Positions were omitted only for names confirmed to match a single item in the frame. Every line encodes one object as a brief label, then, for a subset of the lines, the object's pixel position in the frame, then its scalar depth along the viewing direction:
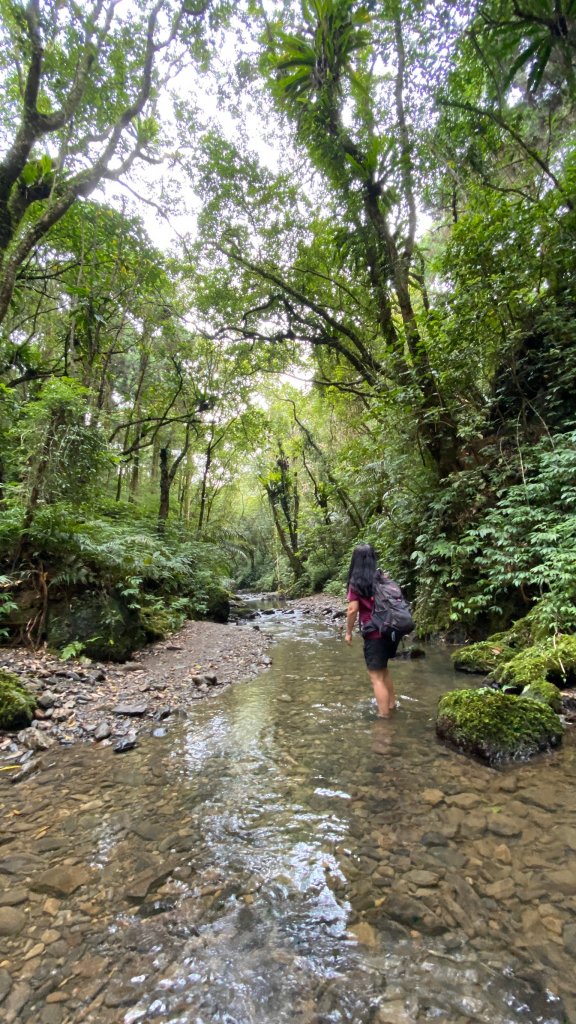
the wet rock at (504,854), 2.63
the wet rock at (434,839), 2.85
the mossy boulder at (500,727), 3.89
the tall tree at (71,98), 7.39
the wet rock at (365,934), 2.11
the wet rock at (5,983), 1.85
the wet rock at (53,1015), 1.73
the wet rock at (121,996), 1.81
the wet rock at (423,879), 2.48
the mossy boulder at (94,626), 6.98
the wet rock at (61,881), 2.49
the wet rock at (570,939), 1.97
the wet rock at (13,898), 2.38
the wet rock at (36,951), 2.05
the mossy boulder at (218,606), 14.62
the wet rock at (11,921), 2.20
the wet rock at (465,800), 3.23
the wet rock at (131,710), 5.32
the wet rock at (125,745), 4.43
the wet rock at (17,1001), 1.76
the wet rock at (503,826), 2.89
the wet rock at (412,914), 2.18
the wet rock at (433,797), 3.32
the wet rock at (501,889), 2.36
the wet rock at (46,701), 5.07
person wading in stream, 5.20
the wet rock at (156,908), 2.33
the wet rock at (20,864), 2.63
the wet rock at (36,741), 4.32
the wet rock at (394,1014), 1.70
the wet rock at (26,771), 3.77
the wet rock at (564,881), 2.35
